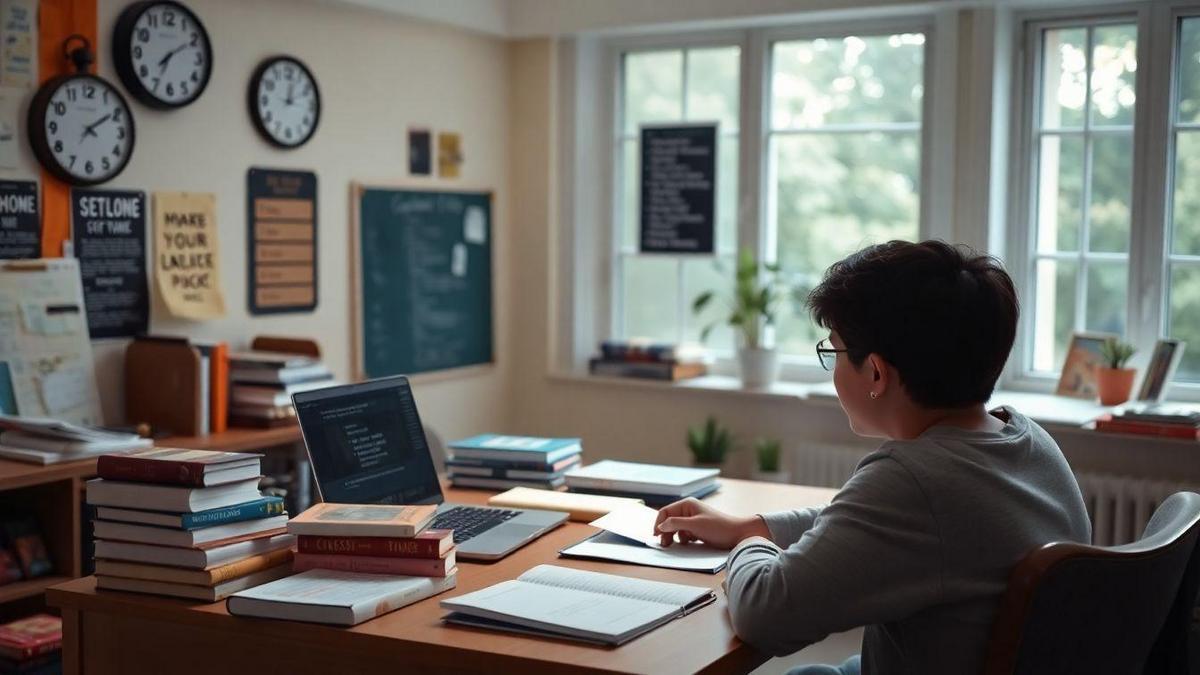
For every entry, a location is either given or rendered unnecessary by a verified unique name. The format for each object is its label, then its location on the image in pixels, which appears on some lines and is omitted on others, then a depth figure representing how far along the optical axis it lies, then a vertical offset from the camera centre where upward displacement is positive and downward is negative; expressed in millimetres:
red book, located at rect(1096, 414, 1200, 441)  3818 -494
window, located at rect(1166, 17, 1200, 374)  4199 +198
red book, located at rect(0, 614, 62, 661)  2932 -885
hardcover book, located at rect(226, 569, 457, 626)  1905 -519
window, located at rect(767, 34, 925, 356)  4707 +424
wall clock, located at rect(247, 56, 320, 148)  4090 +516
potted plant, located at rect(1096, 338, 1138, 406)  4168 -357
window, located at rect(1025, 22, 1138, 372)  4312 +286
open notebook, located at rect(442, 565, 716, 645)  1853 -529
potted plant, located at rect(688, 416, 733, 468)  4664 -673
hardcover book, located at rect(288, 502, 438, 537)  2082 -436
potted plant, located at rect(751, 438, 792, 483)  4559 -711
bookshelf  3086 -645
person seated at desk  1761 -321
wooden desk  1783 -560
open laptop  2430 -407
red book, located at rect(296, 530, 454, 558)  2088 -472
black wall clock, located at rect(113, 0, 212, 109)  3633 +598
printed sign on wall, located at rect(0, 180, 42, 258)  3379 +96
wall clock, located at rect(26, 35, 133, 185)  3436 +363
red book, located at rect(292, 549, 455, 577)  2092 -505
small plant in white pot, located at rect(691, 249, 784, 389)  4742 -196
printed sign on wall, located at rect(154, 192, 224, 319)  3809 +11
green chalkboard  4609 -77
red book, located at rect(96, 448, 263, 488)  2051 -342
